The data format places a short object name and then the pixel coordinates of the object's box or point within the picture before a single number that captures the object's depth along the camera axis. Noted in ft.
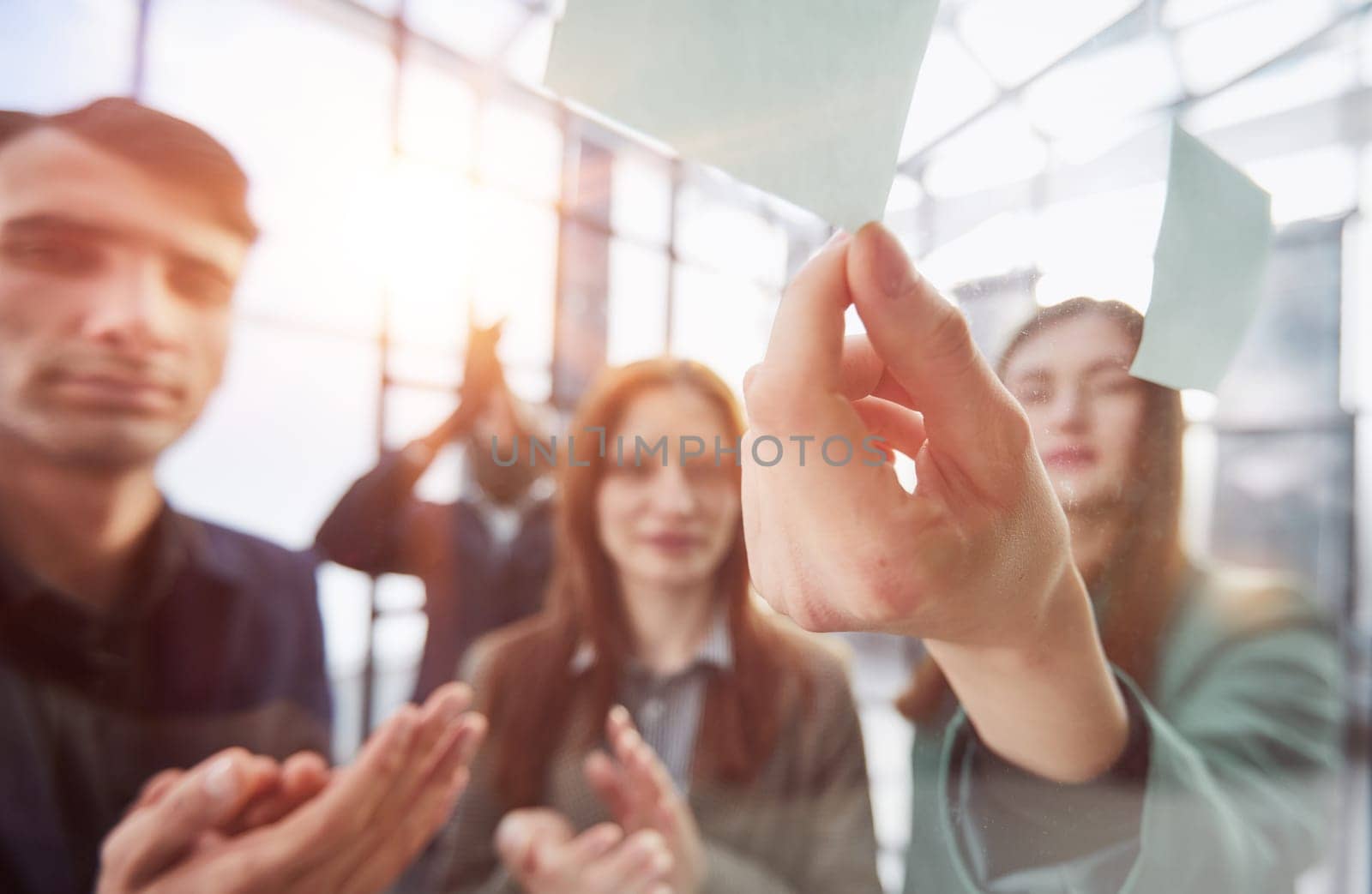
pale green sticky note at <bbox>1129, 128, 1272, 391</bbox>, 1.16
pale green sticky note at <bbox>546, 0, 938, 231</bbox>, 0.77
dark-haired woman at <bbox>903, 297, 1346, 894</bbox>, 1.15
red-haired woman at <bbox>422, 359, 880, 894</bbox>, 1.95
